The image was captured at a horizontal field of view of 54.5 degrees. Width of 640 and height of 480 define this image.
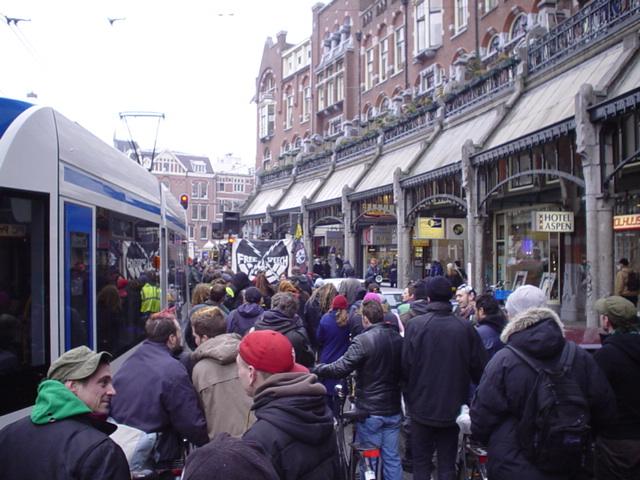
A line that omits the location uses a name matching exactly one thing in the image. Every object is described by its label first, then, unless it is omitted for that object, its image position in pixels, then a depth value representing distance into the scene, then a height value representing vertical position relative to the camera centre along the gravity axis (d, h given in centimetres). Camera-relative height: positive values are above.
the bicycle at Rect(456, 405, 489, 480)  469 -171
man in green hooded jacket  247 -79
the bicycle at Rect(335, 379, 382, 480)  515 -182
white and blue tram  462 +1
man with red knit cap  262 -73
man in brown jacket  404 -93
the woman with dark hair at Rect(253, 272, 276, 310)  1027 -68
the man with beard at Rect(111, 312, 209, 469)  390 -99
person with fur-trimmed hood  360 -86
